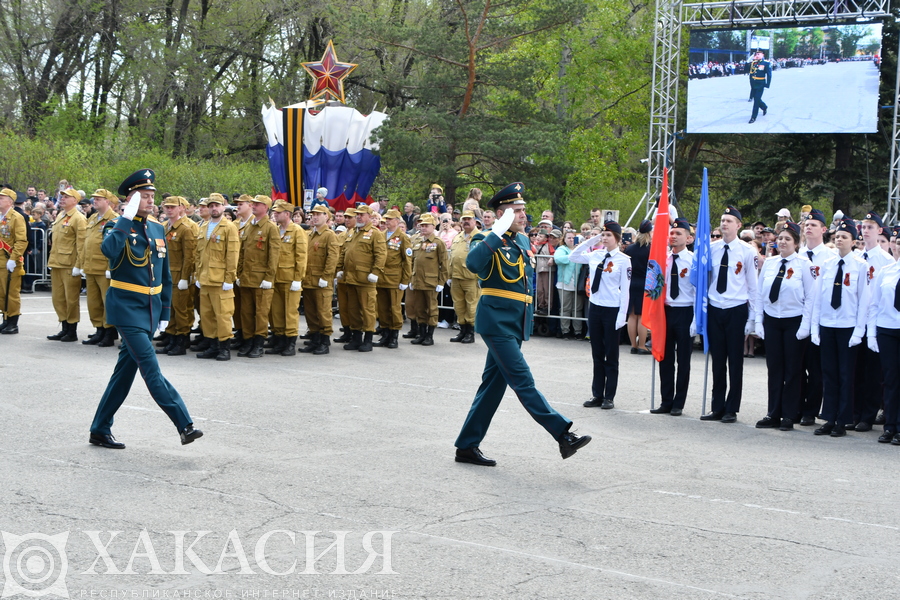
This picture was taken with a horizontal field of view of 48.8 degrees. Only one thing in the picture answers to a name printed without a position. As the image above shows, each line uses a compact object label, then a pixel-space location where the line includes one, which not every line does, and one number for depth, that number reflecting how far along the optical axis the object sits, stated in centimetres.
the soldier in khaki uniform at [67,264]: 1417
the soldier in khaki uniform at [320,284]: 1414
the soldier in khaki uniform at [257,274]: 1343
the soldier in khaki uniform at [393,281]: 1502
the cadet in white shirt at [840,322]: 934
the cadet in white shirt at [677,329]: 1020
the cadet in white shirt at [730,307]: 988
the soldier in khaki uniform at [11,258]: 1464
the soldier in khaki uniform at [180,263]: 1344
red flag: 1025
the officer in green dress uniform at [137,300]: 754
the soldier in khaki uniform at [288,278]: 1370
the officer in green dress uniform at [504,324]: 742
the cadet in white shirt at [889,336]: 905
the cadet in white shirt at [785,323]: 960
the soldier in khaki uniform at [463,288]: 1559
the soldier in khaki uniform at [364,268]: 1456
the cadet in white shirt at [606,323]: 1042
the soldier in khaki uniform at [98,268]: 1348
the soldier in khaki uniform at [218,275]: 1289
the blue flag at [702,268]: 1000
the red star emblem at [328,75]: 2637
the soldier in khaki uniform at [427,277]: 1552
